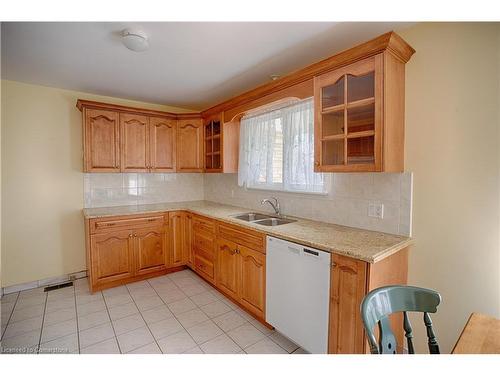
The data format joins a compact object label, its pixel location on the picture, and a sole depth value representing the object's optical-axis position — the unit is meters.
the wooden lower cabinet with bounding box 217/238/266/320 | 2.02
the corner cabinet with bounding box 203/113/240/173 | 3.03
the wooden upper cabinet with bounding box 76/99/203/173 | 2.79
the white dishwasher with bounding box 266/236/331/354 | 1.55
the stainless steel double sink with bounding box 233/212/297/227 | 2.49
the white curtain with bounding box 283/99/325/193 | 2.23
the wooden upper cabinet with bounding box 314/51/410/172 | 1.50
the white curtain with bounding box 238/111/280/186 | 2.65
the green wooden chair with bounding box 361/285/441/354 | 0.90
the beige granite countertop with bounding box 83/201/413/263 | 1.41
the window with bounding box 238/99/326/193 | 2.27
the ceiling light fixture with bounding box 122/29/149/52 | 1.64
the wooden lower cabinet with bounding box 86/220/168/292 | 2.62
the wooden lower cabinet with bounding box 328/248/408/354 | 1.37
